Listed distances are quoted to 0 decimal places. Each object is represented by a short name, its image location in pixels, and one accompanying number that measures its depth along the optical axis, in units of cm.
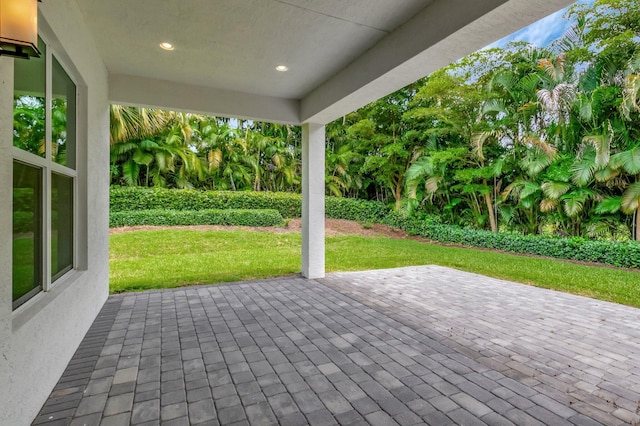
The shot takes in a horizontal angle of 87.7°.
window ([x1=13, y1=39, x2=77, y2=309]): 206
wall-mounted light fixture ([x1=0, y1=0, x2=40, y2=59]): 128
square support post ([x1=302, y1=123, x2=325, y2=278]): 573
